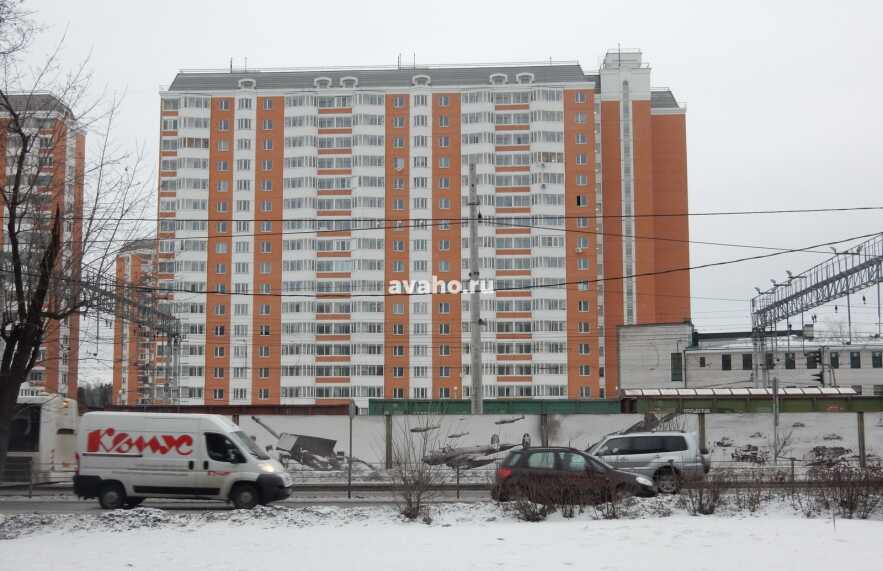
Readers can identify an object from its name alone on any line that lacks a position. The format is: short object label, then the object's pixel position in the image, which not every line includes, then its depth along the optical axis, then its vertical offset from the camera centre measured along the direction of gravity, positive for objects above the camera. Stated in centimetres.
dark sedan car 1672 -197
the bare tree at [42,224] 1706 +302
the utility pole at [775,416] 3116 -140
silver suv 2456 -200
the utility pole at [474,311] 3288 +226
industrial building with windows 7844 +127
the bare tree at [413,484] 1656 -188
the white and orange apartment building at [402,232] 10525 +1622
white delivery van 2109 -190
